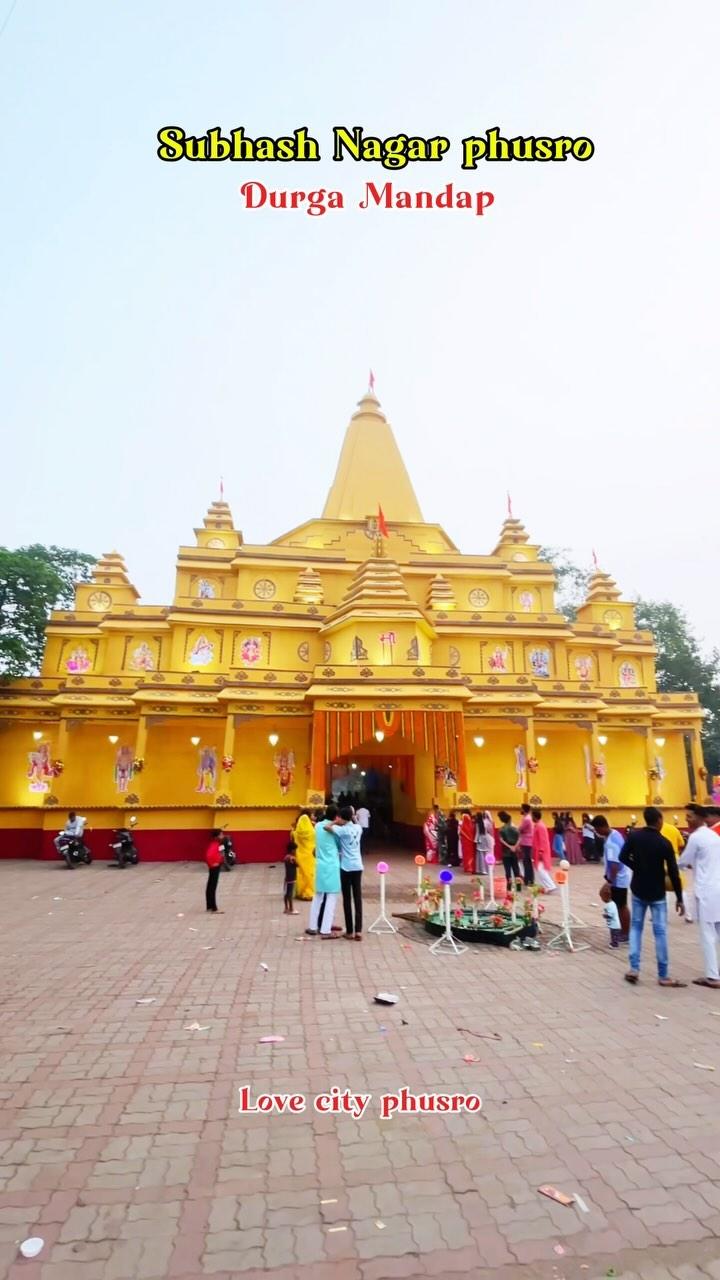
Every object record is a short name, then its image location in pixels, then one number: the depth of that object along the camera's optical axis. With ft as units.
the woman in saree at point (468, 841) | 47.94
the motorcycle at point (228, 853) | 47.70
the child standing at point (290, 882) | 31.48
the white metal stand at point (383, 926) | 27.32
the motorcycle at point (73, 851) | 49.96
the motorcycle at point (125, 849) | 50.55
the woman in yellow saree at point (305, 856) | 32.63
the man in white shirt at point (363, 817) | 53.42
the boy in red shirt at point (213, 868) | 30.01
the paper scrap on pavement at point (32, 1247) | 8.20
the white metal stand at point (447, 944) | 23.99
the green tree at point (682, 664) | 102.83
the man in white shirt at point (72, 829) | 50.70
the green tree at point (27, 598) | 70.49
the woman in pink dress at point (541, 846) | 34.88
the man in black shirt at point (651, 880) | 19.19
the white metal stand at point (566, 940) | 24.32
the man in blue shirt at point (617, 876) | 24.03
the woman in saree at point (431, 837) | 48.12
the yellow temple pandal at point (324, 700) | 55.42
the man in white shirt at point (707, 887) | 19.45
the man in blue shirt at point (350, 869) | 24.86
